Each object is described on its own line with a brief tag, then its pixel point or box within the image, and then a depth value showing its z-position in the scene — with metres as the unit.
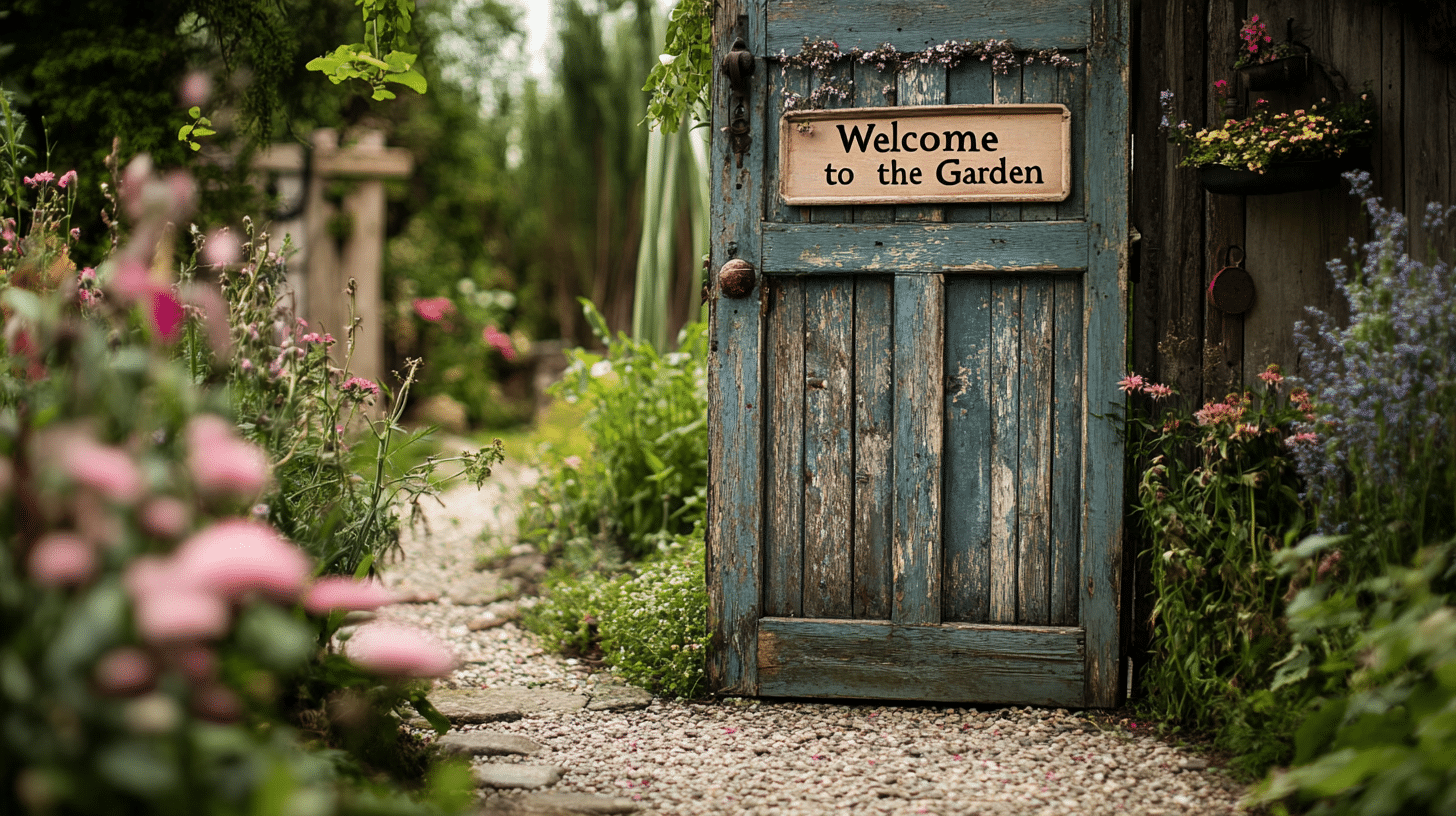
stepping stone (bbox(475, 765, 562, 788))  2.12
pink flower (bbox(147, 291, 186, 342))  1.30
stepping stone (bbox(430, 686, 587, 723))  2.57
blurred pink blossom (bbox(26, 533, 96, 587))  1.01
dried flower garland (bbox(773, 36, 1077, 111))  2.54
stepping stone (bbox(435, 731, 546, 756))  2.30
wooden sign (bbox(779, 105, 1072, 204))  2.54
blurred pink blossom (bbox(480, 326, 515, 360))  7.32
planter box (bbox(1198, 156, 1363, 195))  2.30
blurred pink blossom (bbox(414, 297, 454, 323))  7.31
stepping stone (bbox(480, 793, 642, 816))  1.94
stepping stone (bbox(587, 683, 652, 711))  2.68
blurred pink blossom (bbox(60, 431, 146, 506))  1.01
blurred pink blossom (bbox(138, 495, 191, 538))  1.07
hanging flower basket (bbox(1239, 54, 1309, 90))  2.37
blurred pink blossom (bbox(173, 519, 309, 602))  0.99
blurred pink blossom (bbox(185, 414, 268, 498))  1.03
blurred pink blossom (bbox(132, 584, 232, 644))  0.95
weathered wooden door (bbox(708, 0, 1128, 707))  2.54
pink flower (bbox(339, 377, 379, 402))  2.28
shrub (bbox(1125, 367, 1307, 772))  2.20
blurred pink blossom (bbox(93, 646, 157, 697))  0.99
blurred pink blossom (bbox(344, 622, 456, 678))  1.14
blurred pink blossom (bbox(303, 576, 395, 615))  1.33
